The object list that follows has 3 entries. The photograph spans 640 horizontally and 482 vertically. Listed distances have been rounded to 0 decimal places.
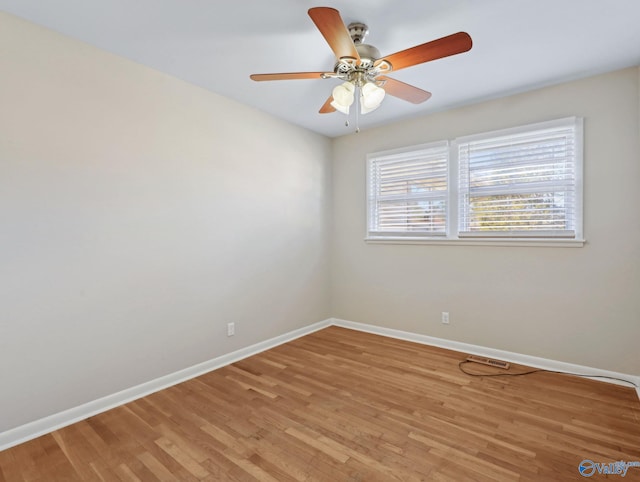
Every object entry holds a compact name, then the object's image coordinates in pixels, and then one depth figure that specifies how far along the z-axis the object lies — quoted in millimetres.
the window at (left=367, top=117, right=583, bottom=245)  2883
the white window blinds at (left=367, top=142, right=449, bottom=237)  3594
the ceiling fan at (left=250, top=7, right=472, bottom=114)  1640
